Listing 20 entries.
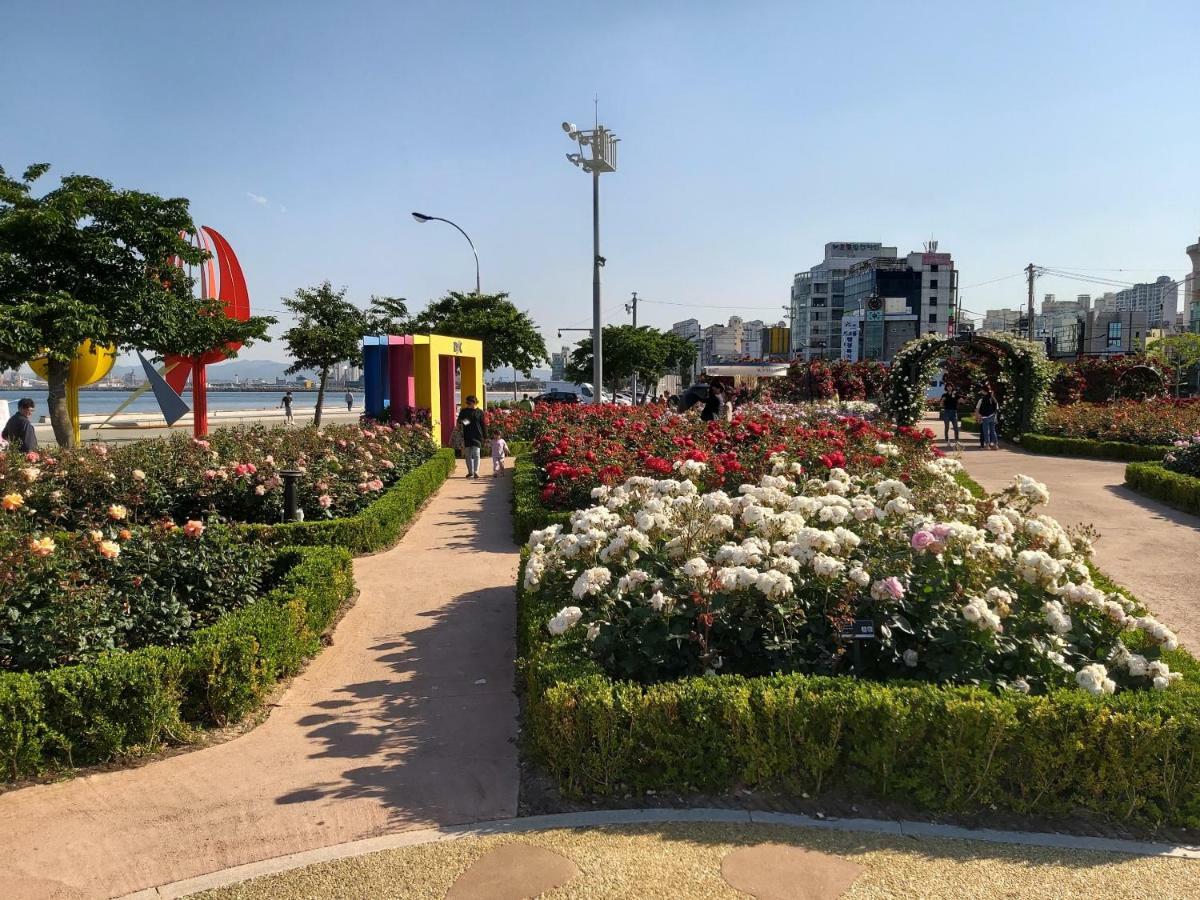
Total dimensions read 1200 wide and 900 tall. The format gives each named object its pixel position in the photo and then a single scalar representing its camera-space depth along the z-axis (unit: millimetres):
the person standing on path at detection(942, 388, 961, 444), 20391
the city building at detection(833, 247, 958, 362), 108688
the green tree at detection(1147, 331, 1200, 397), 36781
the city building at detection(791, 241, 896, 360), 136375
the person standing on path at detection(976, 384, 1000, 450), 20156
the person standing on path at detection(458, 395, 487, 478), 14281
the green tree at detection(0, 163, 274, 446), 14750
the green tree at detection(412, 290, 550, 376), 32188
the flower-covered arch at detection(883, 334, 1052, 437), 20703
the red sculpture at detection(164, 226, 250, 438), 21188
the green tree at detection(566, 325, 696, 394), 51844
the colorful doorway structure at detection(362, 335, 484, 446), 16688
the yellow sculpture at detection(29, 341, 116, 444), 17594
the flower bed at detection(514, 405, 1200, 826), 3588
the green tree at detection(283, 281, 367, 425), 28016
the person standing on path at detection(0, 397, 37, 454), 10898
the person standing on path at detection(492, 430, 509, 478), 15688
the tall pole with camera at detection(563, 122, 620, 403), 19062
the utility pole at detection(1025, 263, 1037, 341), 51766
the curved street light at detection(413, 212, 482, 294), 26344
